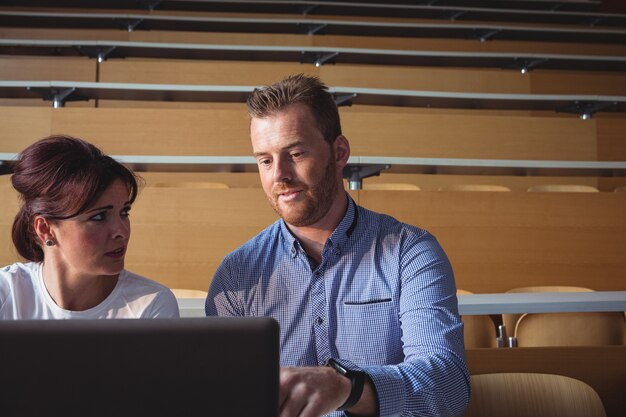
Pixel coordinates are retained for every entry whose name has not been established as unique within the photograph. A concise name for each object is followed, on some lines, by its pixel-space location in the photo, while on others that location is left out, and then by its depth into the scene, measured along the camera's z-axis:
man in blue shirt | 0.77
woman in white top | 0.81
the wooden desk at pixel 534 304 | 1.06
